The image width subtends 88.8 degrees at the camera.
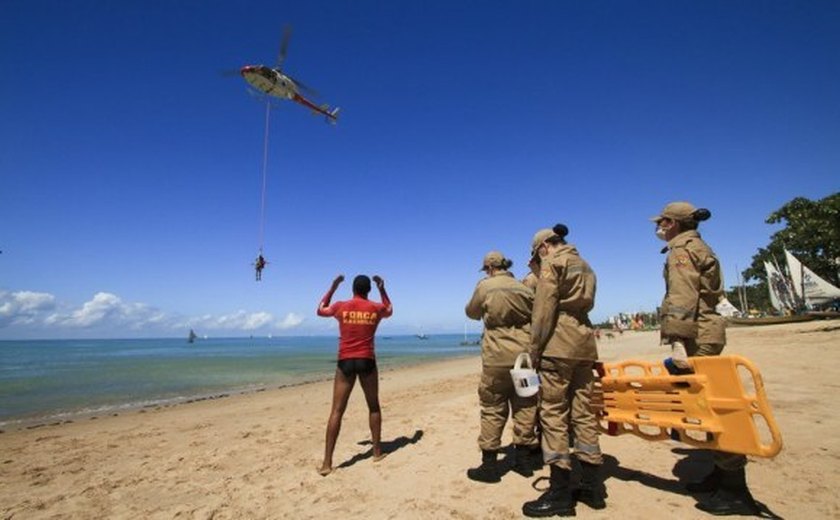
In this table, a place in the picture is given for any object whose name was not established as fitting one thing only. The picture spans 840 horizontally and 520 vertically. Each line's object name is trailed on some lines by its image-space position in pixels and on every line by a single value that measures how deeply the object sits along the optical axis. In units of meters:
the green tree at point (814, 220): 21.30
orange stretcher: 3.29
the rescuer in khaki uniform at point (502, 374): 4.78
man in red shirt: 5.52
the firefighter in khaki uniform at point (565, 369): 3.86
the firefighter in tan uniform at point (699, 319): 3.66
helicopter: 19.96
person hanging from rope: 14.59
